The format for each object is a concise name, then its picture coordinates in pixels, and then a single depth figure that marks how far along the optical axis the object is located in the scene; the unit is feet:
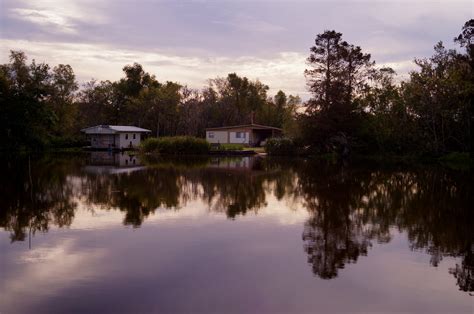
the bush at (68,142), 191.90
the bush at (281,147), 164.55
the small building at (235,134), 203.82
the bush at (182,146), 164.25
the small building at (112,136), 188.96
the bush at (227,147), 171.51
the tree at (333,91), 150.00
